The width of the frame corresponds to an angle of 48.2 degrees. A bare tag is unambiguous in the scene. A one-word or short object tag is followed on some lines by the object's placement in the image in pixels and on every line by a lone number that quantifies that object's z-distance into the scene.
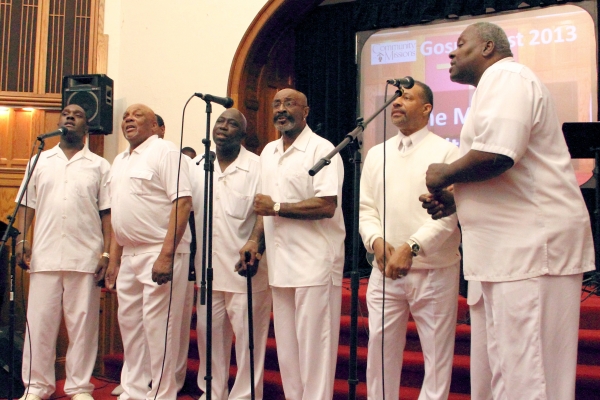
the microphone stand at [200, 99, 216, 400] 2.93
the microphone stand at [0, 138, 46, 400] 3.54
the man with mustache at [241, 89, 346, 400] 3.26
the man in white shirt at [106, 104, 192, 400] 3.72
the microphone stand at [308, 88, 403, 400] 2.49
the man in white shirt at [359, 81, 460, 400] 2.92
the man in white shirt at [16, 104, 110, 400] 4.07
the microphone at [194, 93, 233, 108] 2.98
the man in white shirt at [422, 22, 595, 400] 2.09
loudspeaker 5.85
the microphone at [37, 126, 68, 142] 3.53
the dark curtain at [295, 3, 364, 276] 6.59
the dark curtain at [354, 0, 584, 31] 5.83
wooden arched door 6.11
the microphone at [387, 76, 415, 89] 2.64
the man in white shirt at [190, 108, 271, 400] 3.71
